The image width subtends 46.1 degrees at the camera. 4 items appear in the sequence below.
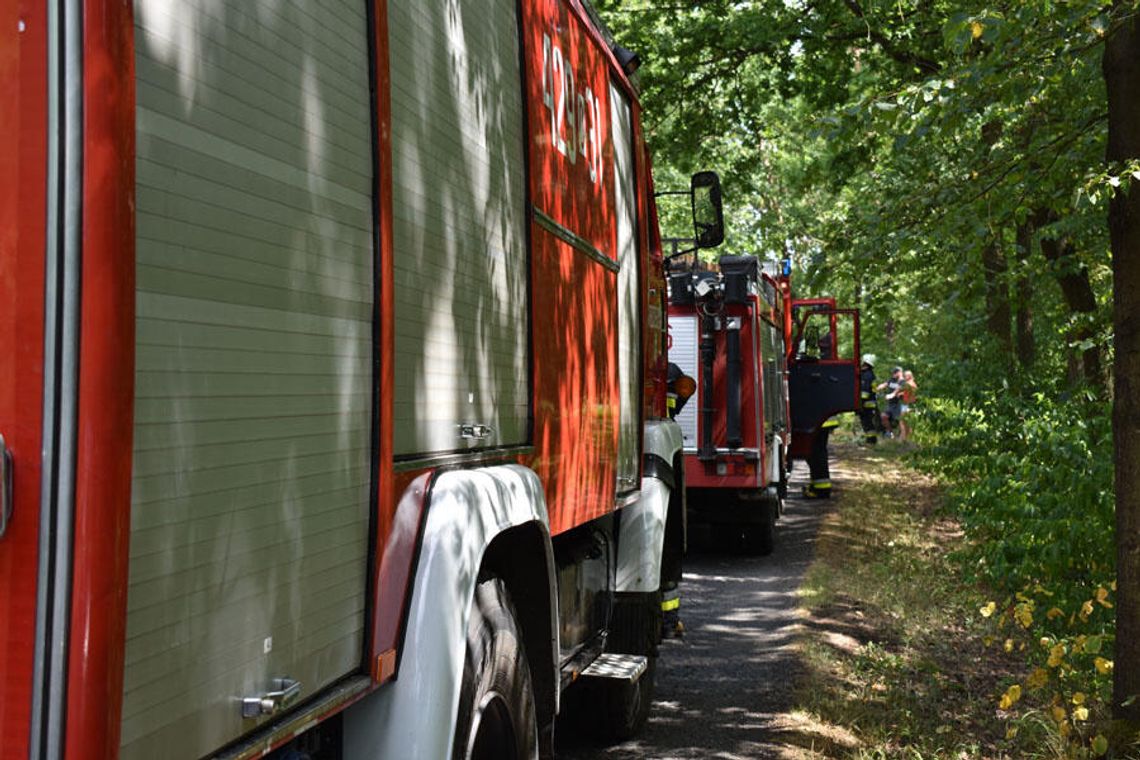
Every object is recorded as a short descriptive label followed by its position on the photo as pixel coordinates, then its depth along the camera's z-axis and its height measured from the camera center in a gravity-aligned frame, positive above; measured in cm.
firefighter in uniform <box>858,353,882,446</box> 2514 +69
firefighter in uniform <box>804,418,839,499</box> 1870 -45
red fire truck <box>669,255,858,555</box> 1258 +41
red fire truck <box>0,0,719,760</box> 177 +12
